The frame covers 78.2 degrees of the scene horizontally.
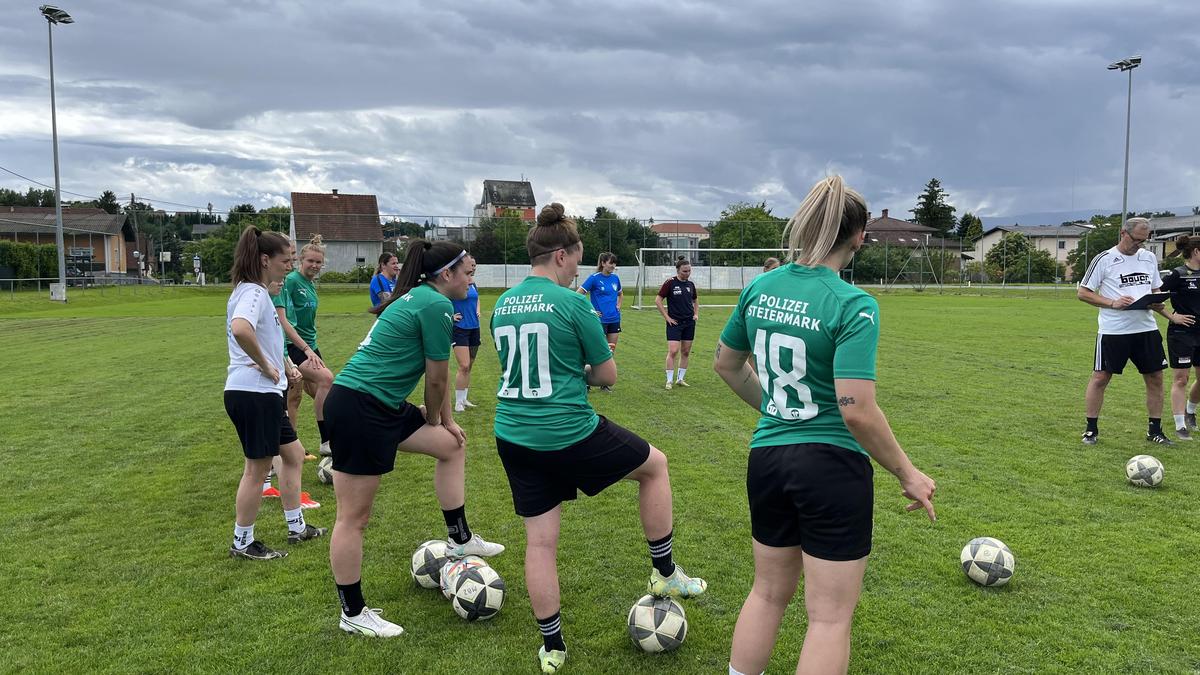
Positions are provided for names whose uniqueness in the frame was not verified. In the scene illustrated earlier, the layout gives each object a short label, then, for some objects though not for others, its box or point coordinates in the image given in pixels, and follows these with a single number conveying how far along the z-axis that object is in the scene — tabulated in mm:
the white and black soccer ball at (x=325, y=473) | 6926
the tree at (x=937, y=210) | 106438
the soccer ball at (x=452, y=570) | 4285
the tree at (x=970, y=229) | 99562
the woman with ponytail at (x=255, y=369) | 4852
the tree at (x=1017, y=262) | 56094
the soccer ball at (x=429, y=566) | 4629
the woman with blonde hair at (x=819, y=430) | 2555
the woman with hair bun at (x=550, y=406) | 3559
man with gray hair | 7871
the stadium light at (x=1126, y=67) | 40319
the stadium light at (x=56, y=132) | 31953
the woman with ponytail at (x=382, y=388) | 3986
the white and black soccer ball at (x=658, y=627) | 3828
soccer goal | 45781
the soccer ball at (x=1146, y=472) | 6441
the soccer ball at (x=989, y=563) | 4535
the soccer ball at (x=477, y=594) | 4180
